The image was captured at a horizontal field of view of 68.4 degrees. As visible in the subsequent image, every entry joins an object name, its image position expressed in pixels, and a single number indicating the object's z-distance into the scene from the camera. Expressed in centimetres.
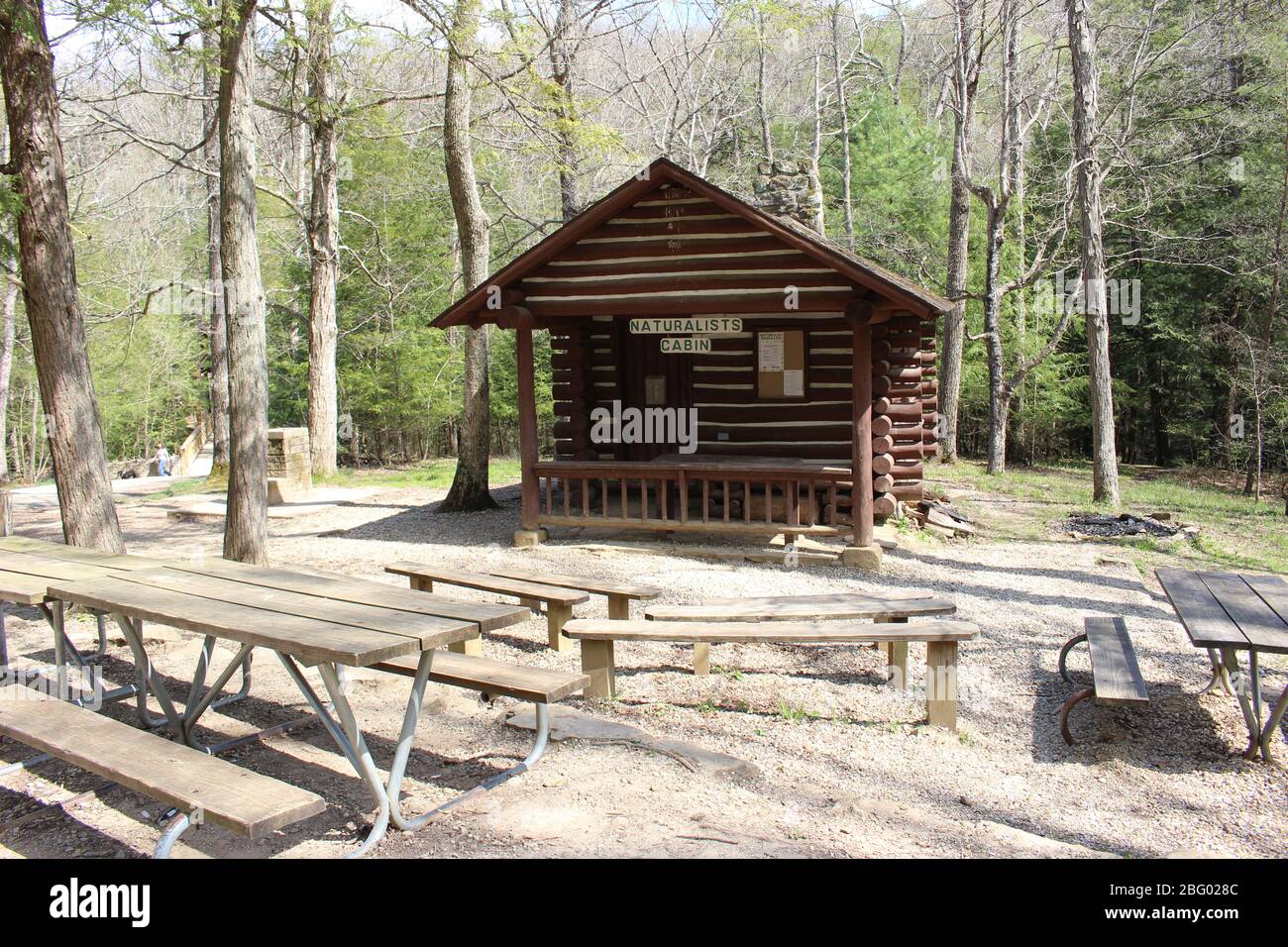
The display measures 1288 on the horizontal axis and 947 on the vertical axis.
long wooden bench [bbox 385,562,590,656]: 615
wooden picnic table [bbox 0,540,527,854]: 354
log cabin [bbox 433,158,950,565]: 1002
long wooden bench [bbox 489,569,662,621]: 617
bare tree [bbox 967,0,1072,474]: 2019
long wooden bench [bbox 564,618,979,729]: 528
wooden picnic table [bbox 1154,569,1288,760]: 461
